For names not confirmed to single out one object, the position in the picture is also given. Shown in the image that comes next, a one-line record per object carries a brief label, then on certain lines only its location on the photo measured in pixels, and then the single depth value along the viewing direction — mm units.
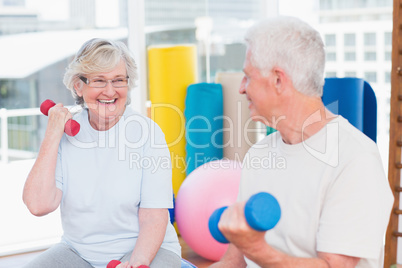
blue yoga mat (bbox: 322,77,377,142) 2127
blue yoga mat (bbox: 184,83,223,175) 3299
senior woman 1727
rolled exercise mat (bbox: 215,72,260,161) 3330
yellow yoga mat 3410
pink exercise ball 2737
